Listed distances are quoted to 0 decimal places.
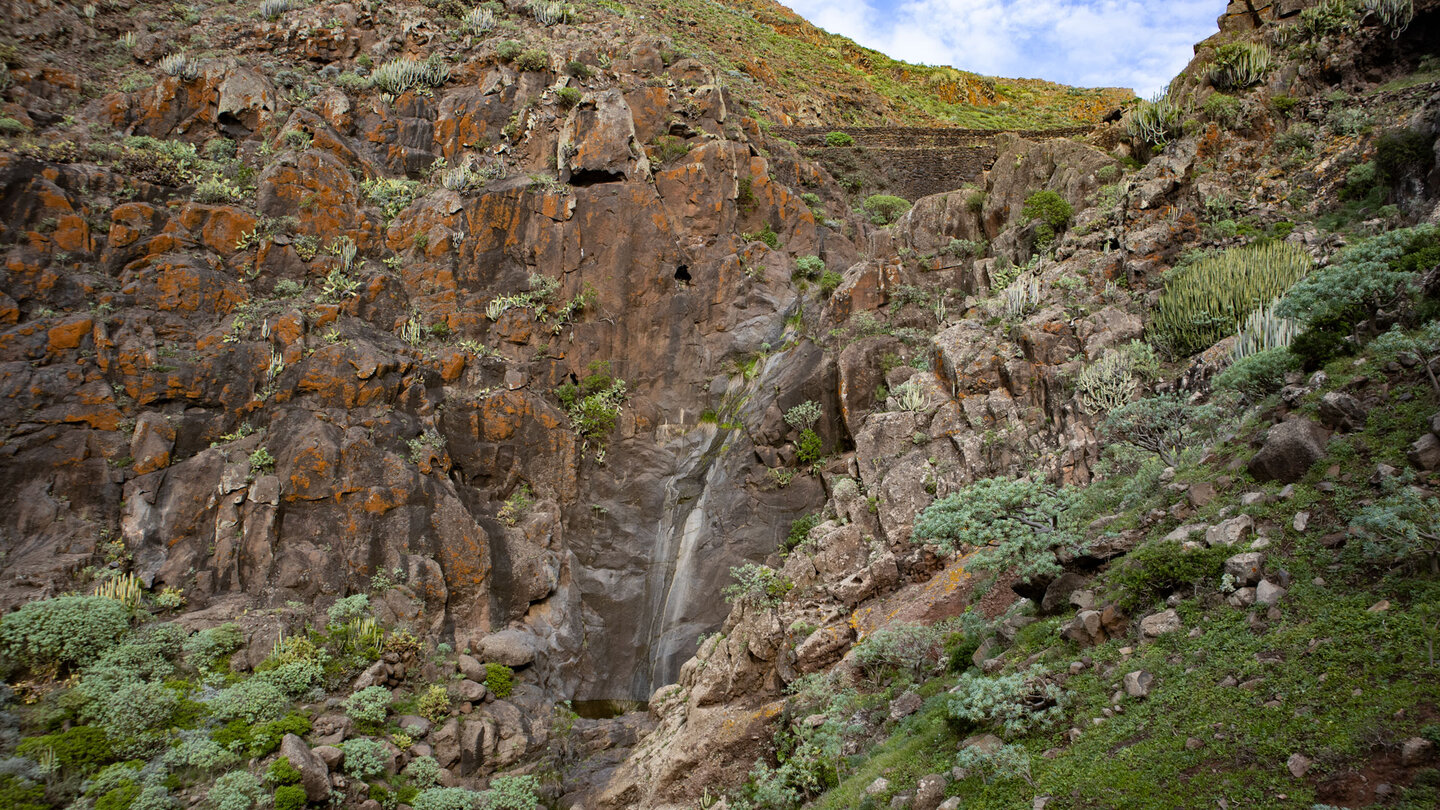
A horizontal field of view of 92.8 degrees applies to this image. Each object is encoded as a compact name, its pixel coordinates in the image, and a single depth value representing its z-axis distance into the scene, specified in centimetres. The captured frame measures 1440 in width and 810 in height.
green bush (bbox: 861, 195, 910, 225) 3343
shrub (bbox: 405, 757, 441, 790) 1530
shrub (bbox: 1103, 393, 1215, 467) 1204
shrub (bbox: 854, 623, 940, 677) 1173
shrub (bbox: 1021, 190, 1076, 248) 2044
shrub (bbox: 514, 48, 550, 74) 2930
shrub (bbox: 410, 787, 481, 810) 1472
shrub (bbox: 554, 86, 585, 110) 2820
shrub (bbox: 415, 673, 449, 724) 1655
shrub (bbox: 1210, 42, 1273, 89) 1930
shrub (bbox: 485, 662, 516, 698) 1808
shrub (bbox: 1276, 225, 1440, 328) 1005
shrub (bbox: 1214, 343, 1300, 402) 1095
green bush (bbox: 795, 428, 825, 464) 2161
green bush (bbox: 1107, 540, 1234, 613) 798
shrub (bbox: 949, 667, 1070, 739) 777
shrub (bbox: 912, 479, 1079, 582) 993
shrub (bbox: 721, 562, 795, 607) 1611
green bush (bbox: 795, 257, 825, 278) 2706
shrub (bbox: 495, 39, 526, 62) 2942
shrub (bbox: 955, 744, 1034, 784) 718
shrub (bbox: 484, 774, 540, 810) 1544
